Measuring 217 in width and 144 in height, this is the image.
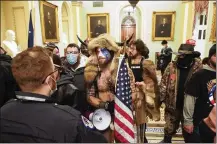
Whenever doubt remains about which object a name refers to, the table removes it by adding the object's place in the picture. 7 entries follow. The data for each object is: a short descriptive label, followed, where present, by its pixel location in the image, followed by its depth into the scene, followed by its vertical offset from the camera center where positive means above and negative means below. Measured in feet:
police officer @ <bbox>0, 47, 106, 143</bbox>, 3.27 -1.26
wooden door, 39.33 +3.21
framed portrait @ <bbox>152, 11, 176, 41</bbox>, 37.32 +3.81
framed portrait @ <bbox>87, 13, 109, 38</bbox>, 37.83 +4.19
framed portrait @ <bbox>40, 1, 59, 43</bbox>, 21.23 +2.86
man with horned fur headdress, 6.99 -1.17
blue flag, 15.98 +0.84
